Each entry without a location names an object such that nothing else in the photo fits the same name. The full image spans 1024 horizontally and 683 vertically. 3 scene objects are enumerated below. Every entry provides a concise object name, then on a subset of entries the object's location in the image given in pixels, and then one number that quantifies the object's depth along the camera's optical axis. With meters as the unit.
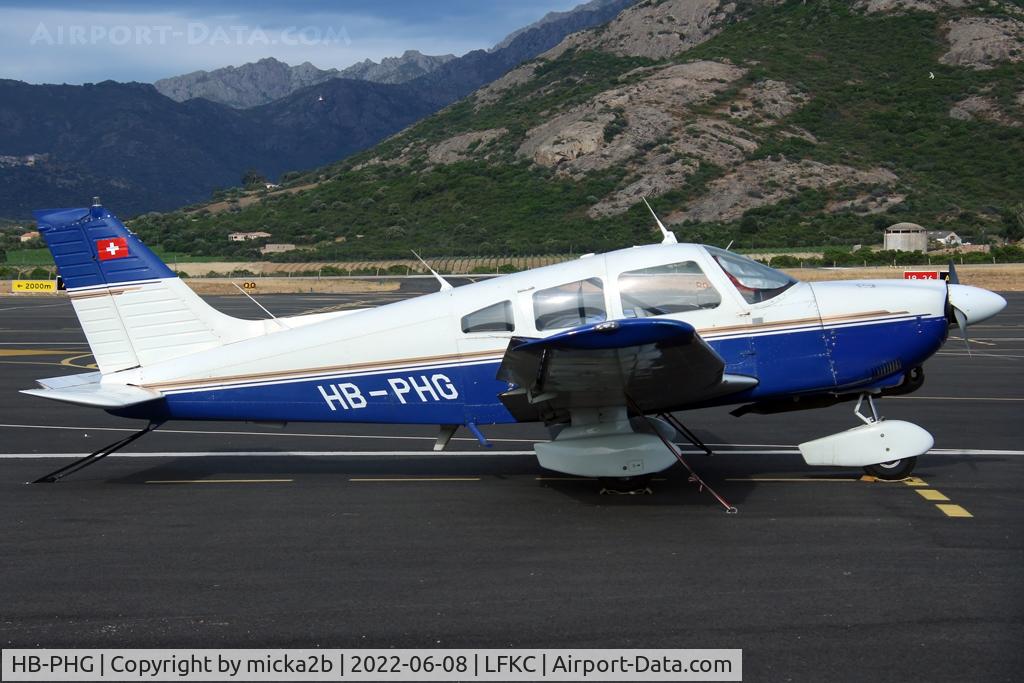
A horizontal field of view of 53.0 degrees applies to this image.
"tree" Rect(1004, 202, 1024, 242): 69.00
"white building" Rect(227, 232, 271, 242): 93.68
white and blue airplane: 9.16
